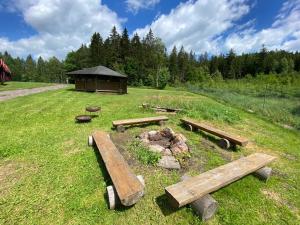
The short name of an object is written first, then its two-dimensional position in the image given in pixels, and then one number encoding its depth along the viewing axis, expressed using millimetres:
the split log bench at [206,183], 2518
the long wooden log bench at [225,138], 4898
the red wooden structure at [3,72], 22203
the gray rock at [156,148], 4473
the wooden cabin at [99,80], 18234
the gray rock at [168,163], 3945
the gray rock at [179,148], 4484
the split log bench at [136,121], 6082
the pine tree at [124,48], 40756
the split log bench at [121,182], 2576
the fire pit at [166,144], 4044
